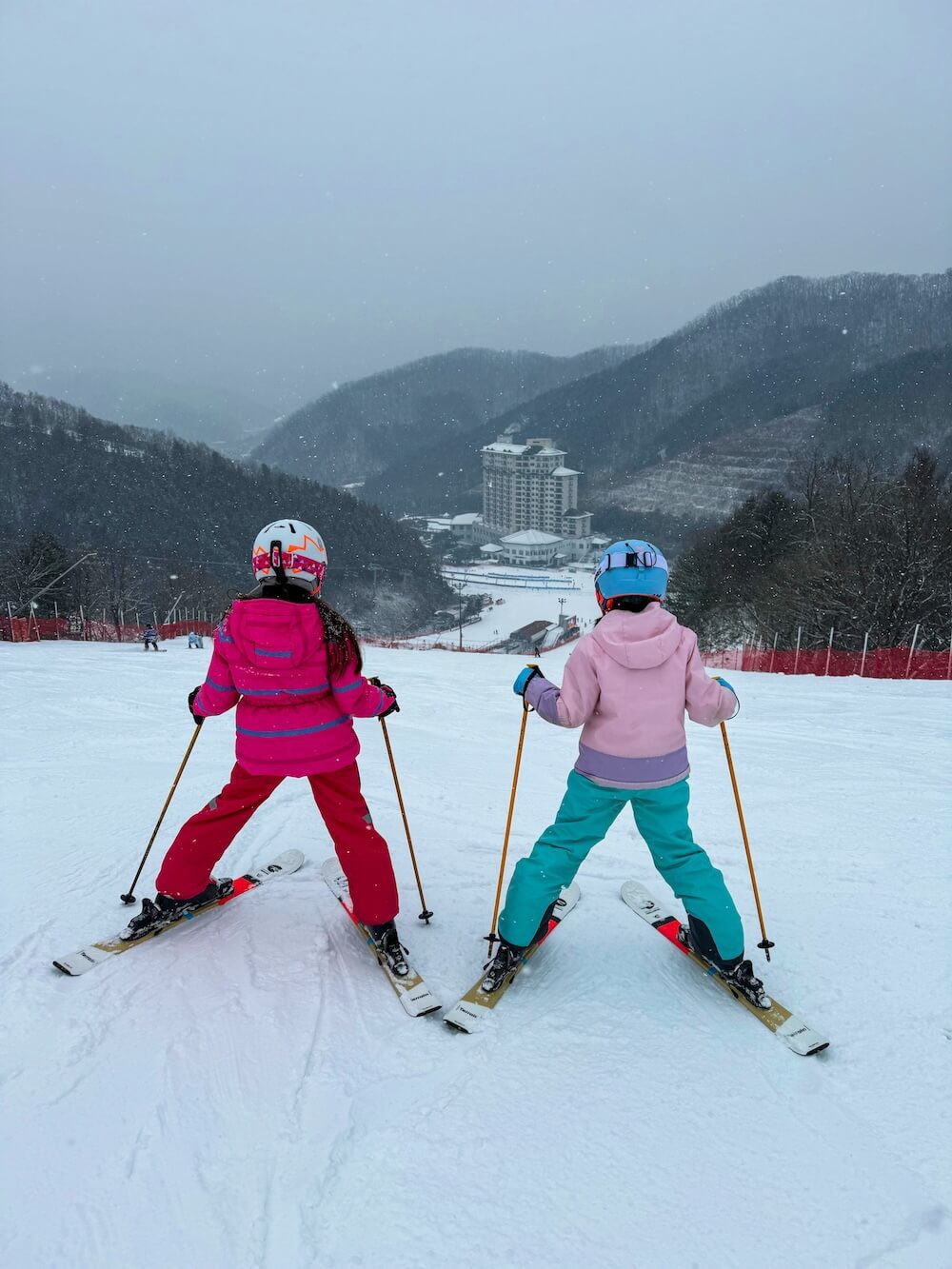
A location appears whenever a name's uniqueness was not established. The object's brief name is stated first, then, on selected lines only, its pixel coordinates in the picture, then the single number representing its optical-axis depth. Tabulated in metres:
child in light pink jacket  2.56
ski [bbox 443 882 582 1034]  2.47
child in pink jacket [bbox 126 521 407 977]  2.66
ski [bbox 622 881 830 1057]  2.41
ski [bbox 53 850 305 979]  2.66
